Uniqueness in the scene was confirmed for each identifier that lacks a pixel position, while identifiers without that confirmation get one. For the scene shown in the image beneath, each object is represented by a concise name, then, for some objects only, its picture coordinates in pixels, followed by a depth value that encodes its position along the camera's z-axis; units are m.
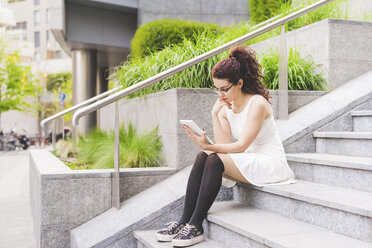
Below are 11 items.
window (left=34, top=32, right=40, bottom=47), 58.94
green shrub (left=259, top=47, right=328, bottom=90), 4.84
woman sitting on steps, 3.17
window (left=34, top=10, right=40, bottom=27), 59.19
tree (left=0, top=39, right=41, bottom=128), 28.61
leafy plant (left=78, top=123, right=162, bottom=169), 4.49
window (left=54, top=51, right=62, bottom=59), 58.66
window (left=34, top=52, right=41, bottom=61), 58.94
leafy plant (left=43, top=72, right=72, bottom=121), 47.66
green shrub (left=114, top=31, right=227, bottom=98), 4.84
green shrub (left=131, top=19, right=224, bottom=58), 9.46
